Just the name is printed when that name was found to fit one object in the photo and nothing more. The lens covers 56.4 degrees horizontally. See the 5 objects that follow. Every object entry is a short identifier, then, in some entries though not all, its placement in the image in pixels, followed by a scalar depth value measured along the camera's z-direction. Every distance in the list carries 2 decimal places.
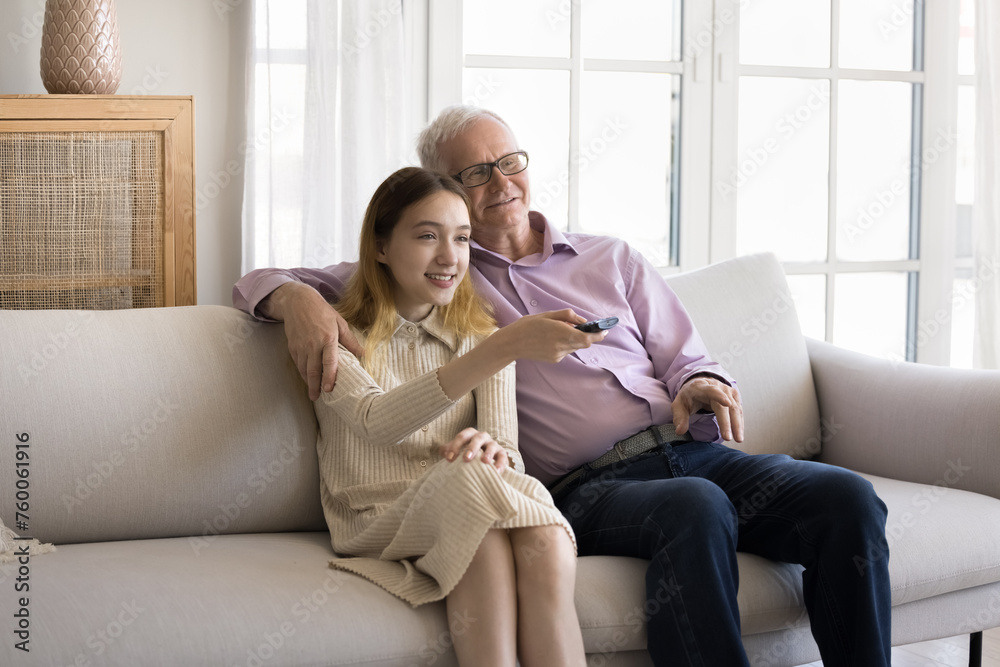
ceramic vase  2.19
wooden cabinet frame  2.18
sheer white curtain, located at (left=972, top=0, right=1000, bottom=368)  3.21
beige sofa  1.30
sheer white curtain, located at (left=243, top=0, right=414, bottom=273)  2.52
